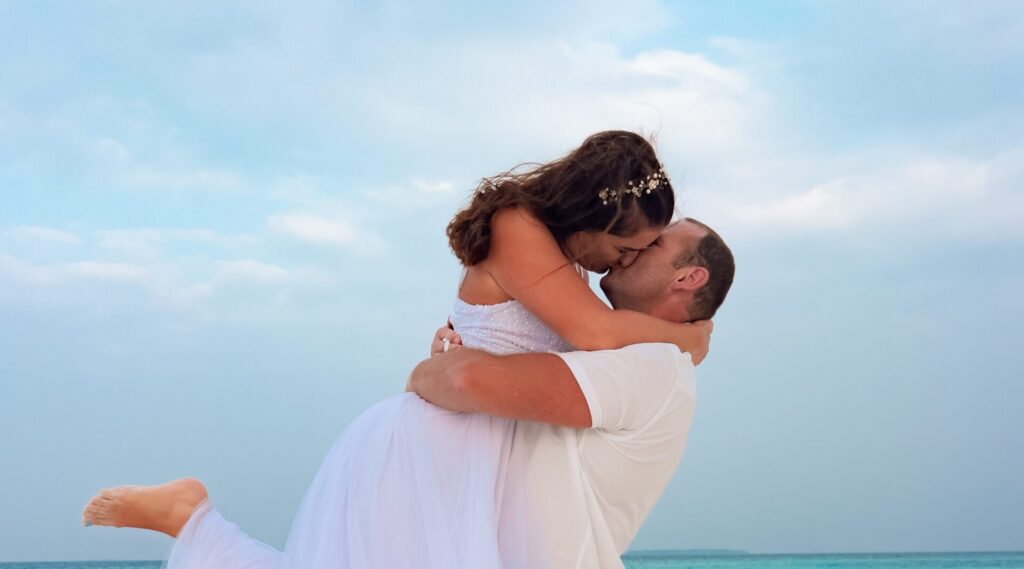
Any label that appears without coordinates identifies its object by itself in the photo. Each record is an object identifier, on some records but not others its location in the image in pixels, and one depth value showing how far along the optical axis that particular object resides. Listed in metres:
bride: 2.87
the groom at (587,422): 2.73
